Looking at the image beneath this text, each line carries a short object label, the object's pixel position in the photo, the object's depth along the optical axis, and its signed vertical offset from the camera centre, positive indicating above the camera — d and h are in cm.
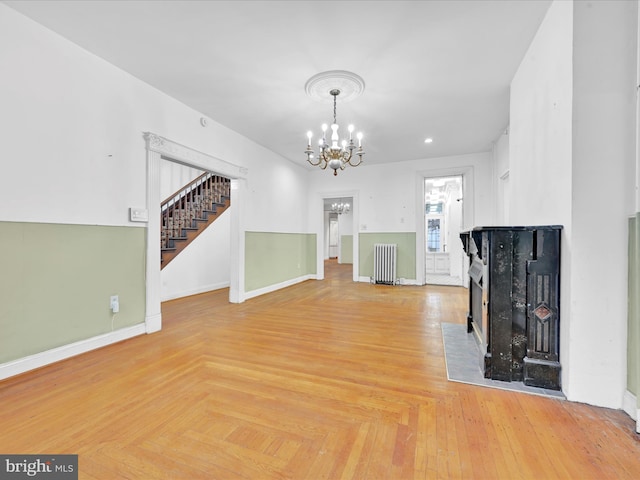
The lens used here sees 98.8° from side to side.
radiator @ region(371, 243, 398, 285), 636 -54
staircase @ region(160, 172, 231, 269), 523 +60
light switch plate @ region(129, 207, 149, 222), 300 +27
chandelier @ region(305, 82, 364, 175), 344 +114
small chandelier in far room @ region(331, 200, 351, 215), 1176 +145
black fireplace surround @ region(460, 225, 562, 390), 190 -46
